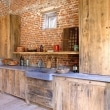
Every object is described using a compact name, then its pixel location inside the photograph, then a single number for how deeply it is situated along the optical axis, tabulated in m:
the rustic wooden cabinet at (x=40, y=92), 3.93
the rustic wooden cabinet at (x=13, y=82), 4.75
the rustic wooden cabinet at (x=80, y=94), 3.00
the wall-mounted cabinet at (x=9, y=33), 5.99
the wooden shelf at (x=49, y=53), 4.19
